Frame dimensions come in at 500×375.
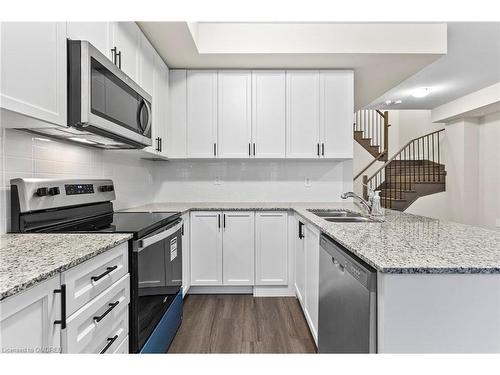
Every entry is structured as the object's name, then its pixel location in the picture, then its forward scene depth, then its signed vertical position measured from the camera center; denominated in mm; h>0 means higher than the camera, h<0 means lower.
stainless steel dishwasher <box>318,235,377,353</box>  1013 -492
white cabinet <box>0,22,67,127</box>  1055 +442
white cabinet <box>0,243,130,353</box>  768 -411
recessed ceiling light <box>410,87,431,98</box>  4660 +1471
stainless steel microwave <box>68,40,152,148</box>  1382 +457
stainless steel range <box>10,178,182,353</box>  1431 -250
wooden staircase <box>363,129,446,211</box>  6188 +183
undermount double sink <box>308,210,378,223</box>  2207 -263
